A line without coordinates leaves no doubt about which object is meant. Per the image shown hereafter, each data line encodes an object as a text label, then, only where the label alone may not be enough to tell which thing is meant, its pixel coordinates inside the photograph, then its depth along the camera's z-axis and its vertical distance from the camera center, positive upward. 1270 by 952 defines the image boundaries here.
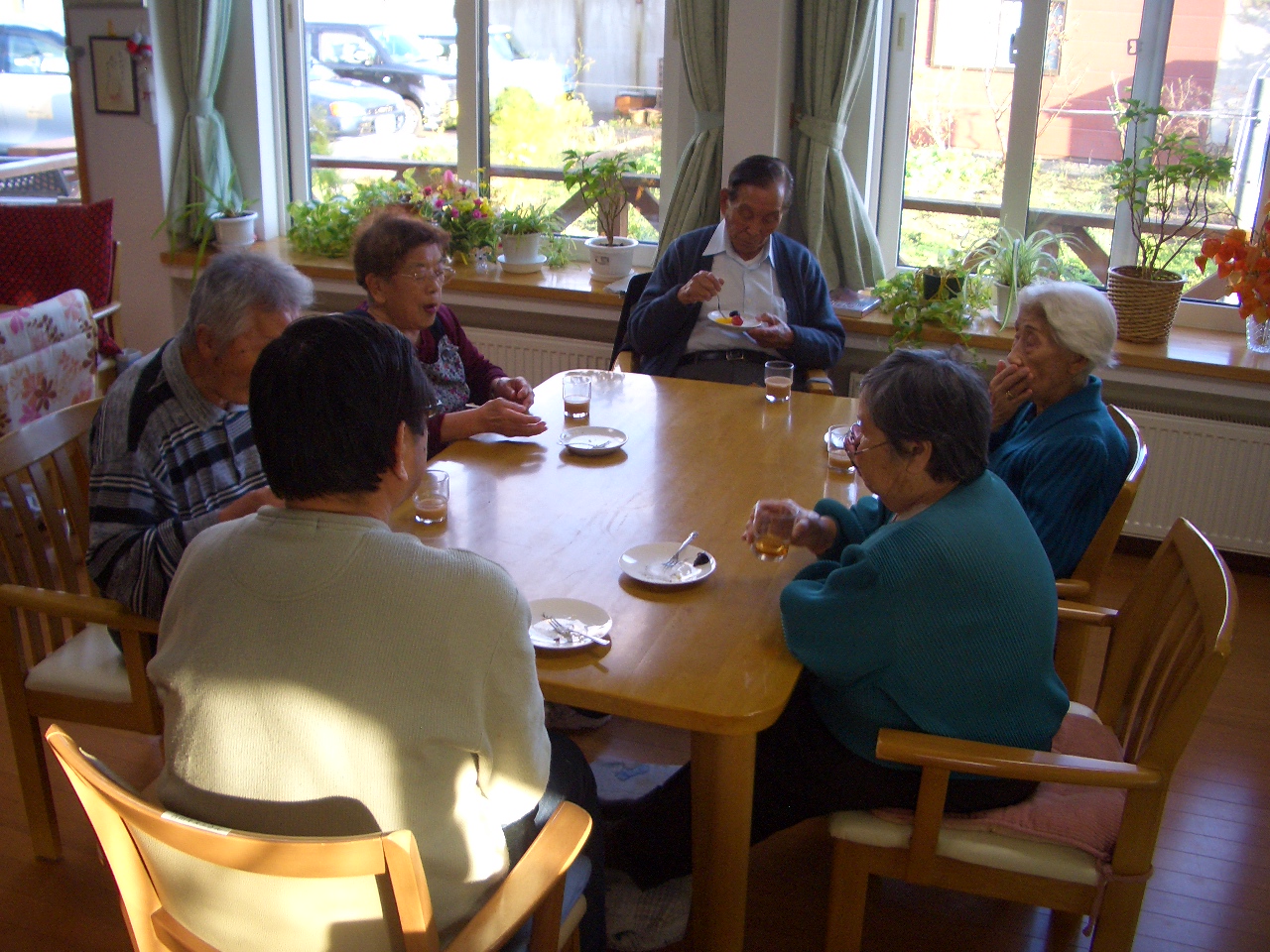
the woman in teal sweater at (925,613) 1.68 -0.65
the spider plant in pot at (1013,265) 4.04 -0.36
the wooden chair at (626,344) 3.60 -0.61
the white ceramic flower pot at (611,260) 4.53 -0.41
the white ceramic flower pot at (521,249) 4.64 -0.39
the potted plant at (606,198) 4.48 -0.18
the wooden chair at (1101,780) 1.63 -0.89
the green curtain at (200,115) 4.70 +0.10
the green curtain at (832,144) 4.02 +0.04
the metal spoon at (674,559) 2.04 -0.70
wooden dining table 1.69 -0.71
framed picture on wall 4.69 +0.24
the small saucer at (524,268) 4.66 -0.47
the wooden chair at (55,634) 2.06 -0.92
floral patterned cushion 3.41 -0.67
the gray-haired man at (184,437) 1.97 -0.52
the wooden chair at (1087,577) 2.25 -0.80
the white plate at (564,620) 1.74 -0.72
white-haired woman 2.30 -0.53
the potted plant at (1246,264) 3.60 -0.29
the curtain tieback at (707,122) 4.27 +0.11
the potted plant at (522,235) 4.64 -0.34
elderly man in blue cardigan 3.52 -0.44
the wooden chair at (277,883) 1.12 -0.80
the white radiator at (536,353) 4.47 -0.78
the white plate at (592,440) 2.59 -0.65
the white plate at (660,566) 1.98 -0.71
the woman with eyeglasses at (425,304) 2.65 -0.38
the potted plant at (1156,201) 3.78 -0.12
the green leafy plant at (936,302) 3.93 -0.48
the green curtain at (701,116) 4.15 +0.14
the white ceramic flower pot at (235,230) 4.89 -0.37
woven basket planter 3.82 -0.44
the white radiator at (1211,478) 3.73 -1.00
